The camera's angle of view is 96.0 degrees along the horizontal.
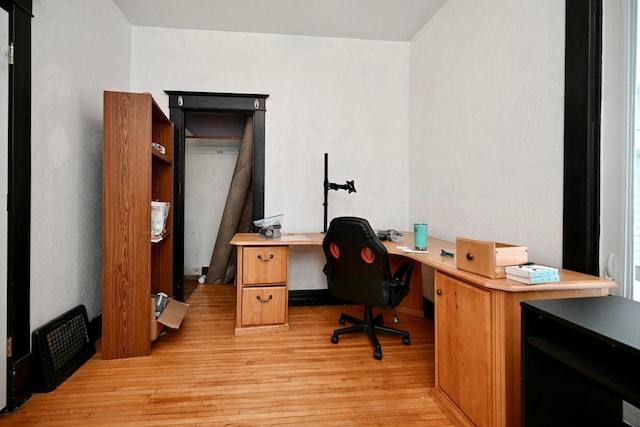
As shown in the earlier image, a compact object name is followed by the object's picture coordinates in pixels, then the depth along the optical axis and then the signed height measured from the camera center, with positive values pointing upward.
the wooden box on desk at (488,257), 1.17 -0.18
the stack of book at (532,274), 1.09 -0.23
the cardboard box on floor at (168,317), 2.01 -0.80
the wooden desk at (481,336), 1.11 -0.52
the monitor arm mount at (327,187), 2.60 +0.23
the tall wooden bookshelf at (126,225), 1.85 -0.10
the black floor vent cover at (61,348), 1.54 -0.82
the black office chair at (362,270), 1.81 -0.39
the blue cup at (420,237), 1.87 -0.16
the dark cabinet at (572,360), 0.82 -0.43
